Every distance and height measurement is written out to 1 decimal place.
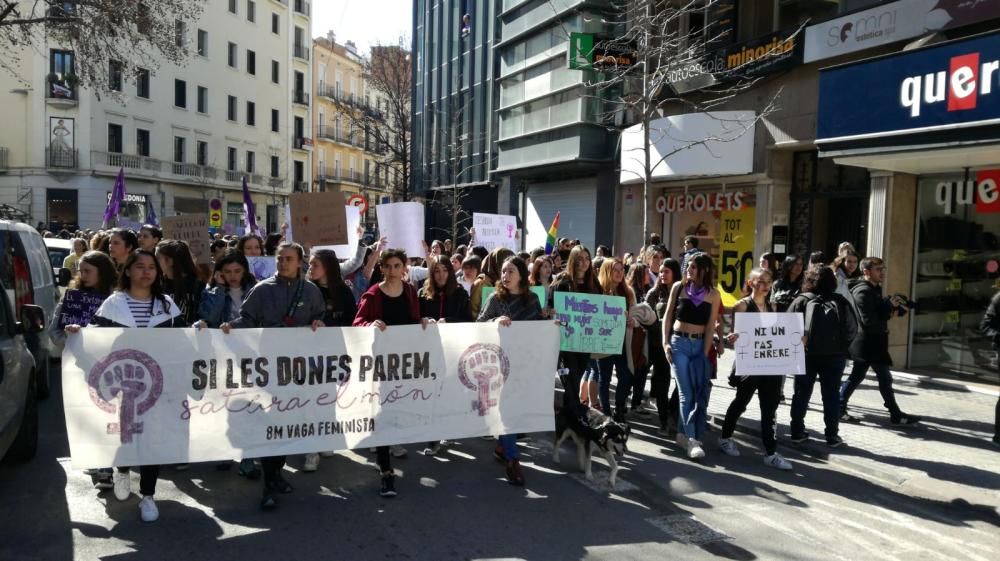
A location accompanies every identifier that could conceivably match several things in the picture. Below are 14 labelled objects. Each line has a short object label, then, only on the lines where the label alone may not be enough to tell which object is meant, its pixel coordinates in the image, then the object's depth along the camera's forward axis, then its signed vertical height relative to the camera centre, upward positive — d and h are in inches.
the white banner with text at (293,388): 197.5 -41.1
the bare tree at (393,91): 1222.9 +281.4
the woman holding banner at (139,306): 205.8 -18.5
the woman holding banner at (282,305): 215.9 -17.9
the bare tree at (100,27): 605.3 +171.5
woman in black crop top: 271.6 -30.8
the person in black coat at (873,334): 319.9 -32.8
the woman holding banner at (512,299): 246.7 -16.7
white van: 317.1 -16.9
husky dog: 240.5 -59.1
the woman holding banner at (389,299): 231.9 -16.7
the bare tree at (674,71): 500.7 +139.5
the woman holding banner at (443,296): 265.4 -17.4
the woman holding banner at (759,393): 271.3 -50.0
